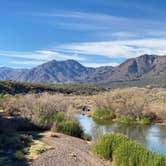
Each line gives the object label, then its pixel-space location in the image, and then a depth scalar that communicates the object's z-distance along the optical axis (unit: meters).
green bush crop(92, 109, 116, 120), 30.43
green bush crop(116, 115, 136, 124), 28.56
